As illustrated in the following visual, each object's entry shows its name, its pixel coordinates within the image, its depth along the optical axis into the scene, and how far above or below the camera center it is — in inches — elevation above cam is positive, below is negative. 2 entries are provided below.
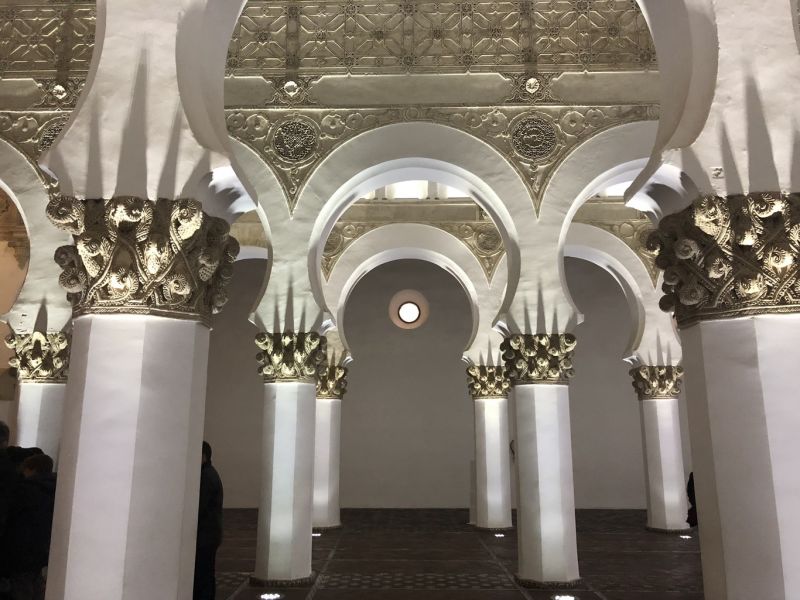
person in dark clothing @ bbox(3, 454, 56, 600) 128.6 -17.2
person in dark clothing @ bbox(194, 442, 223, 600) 155.6 -21.3
